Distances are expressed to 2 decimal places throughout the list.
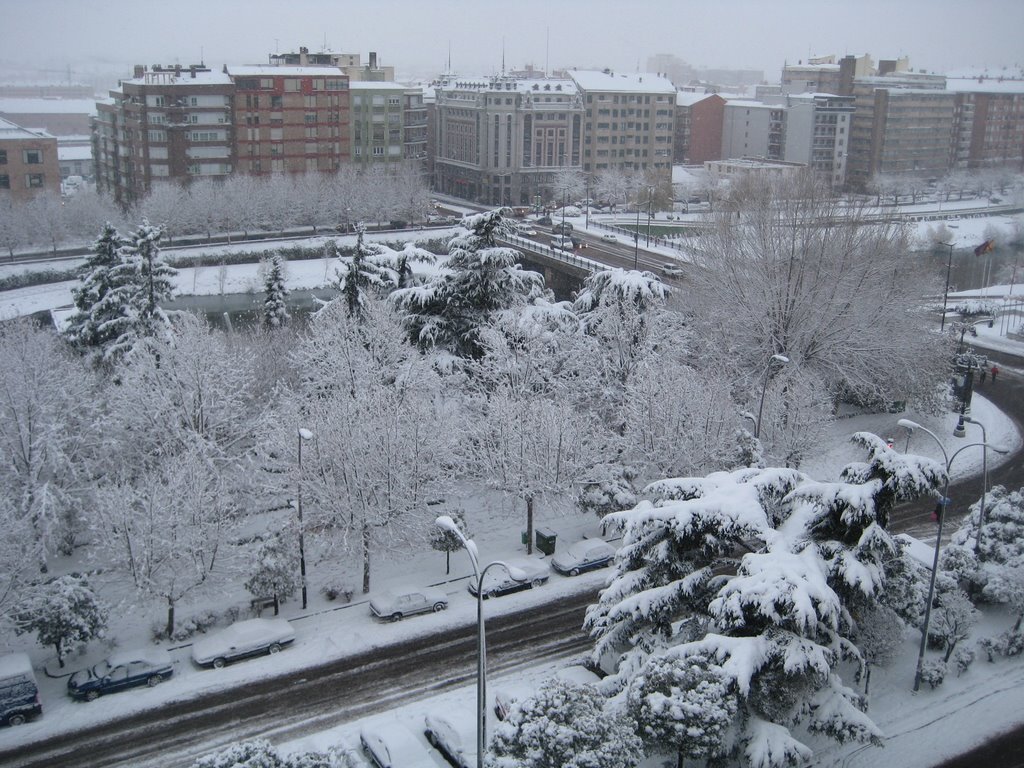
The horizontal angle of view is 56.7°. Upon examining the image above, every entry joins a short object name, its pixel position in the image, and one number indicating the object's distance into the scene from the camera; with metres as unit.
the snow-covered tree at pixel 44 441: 30.16
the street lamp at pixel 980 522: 27.52
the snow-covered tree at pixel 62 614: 24.20
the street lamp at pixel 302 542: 28.39
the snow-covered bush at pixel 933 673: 23.45
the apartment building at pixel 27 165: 87.88
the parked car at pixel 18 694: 22.28
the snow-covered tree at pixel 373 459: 29.16
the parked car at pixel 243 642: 25.03
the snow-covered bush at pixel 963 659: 24.25
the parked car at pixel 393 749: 20.14
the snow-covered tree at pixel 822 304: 42.38
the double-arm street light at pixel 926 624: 23.55
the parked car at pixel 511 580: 28.78
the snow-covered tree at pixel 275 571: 27.20
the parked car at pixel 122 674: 23.55
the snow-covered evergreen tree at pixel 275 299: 49.91
